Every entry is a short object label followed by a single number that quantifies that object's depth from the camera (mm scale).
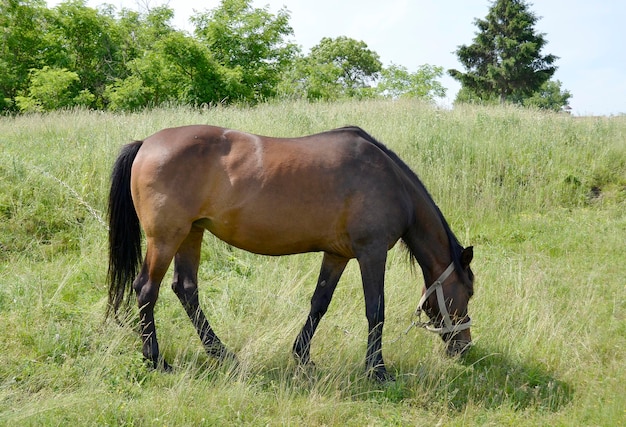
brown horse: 4184
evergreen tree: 36469
